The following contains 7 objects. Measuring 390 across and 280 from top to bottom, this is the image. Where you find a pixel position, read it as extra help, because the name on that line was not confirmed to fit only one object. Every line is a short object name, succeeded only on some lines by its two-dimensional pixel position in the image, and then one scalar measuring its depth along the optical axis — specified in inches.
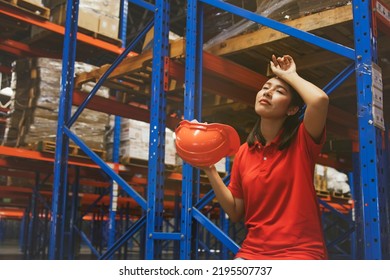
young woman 88.9
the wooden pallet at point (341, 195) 408.9
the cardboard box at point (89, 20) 264.5
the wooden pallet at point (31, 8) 247.3
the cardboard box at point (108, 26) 274.8
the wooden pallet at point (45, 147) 260.2
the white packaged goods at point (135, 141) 287.3
